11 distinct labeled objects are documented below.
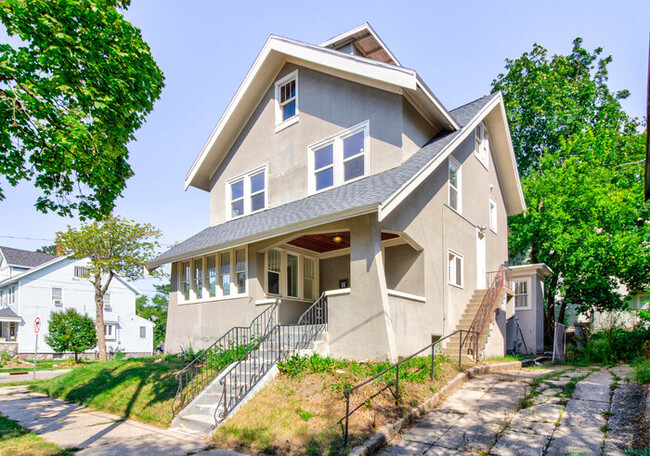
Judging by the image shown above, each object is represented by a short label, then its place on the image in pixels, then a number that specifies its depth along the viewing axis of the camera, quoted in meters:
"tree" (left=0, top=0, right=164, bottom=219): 7.39
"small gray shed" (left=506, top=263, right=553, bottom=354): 17.20
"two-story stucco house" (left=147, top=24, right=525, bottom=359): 9.78
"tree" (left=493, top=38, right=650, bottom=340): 18.34
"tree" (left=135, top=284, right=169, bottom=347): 66.06
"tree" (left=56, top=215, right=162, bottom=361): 23.94
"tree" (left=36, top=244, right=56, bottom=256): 72.94
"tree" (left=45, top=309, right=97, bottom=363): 27.97
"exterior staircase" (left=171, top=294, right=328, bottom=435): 8.18
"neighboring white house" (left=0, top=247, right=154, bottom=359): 32.22
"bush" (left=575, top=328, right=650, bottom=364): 14.46
